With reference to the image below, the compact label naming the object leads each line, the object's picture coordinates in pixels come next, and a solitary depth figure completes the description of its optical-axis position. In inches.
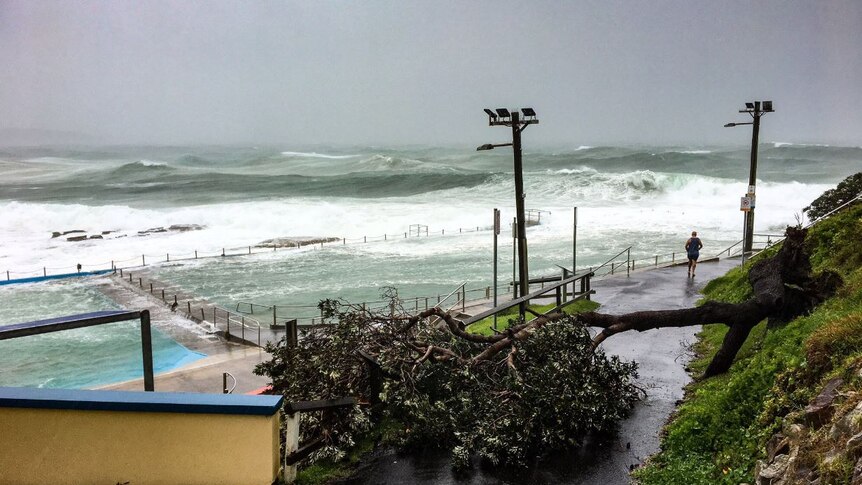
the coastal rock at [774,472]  179.9
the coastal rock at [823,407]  181.9
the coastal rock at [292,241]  1693.5
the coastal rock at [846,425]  159.0
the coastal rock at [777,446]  191.9
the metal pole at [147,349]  227.3
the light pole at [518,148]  649.0
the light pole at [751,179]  869.0
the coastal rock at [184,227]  2100.0
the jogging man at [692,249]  729.6
